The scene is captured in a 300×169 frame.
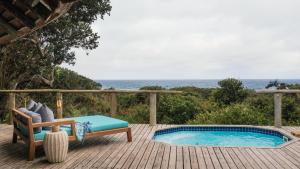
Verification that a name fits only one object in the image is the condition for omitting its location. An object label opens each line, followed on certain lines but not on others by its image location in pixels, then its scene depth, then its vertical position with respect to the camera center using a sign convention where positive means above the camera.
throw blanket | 3.98 -0.80
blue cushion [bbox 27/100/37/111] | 4.02 -0.41
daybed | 3.55 -0.77
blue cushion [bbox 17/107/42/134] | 3.66 -0.56
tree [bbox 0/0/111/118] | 7.55 +1.18
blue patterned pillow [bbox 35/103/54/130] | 3.77 -0.49
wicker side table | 3.43 -0.91
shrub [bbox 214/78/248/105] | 7.54 -0.40
